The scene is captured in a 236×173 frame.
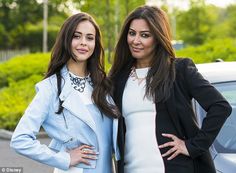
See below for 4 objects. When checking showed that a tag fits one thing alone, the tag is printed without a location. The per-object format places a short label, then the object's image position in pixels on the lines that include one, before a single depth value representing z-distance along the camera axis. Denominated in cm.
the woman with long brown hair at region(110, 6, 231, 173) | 291
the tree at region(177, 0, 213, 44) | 3488
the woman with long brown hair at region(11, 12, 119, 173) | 284
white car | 338
